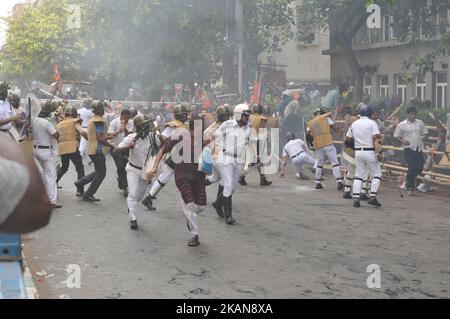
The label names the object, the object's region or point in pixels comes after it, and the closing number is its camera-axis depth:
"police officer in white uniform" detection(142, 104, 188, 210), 9.92
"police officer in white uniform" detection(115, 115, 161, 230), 9.99
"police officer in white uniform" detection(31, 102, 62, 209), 11.41
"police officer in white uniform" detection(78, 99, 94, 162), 17.97
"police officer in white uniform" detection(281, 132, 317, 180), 16.69
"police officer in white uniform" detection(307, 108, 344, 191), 14.77
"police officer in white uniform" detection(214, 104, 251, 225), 10.45
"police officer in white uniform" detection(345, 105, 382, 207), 12.35
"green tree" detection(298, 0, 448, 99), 24.94
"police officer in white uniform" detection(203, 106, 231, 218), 10.85
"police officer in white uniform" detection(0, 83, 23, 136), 12.33
